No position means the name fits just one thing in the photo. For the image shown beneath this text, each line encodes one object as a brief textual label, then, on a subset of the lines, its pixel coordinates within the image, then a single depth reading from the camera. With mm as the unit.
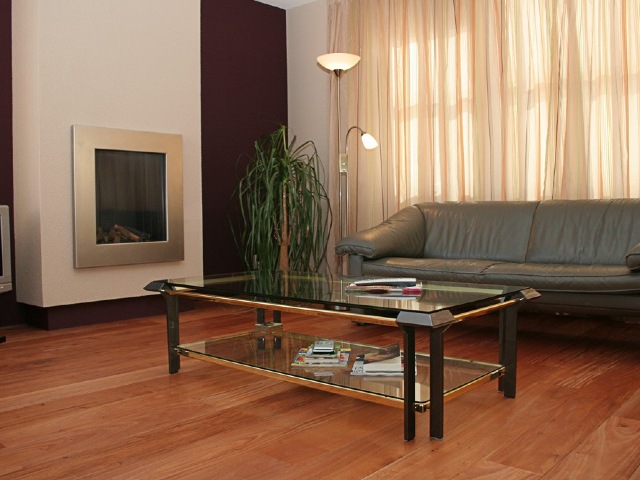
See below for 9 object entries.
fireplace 3910
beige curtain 3844
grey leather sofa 3033
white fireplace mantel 3768
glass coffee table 1885
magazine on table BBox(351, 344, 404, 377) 2176
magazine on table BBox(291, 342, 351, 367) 2338
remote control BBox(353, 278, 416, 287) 2441
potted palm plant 4613
